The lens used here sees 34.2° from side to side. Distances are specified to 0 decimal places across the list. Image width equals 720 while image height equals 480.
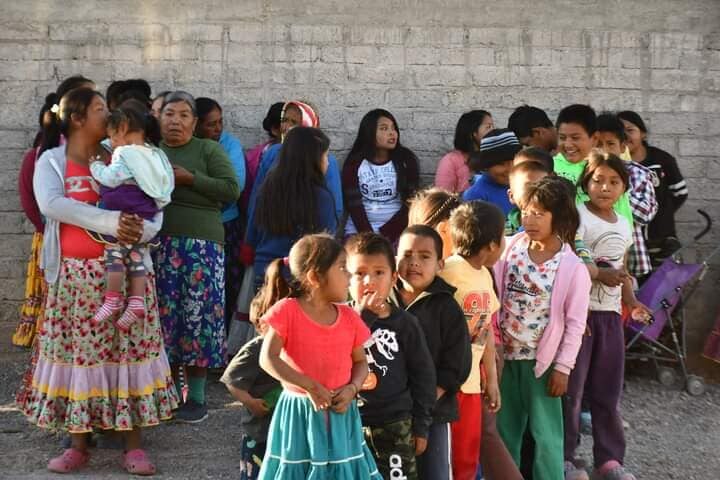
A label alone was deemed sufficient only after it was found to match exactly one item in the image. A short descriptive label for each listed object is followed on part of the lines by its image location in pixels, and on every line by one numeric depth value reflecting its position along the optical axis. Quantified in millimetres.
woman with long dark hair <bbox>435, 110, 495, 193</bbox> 7840
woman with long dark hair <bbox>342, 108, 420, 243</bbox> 7758
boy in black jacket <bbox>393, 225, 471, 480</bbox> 4633
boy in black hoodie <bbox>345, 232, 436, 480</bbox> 4414
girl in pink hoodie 5316
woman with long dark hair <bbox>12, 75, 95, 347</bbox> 6023
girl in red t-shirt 4098
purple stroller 7531
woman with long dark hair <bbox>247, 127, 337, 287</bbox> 6117
